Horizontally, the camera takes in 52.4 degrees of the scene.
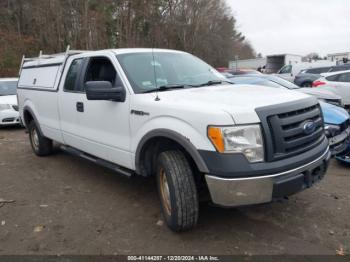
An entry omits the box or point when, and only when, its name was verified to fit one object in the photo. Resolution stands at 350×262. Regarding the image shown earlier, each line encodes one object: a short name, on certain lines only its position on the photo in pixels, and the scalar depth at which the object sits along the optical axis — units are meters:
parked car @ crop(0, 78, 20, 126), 10.16
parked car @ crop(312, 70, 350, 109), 11.55
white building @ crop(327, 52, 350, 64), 41.83
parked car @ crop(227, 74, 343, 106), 8.25
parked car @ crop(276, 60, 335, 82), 24.29
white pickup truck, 3.05
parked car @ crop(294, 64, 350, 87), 19.00
